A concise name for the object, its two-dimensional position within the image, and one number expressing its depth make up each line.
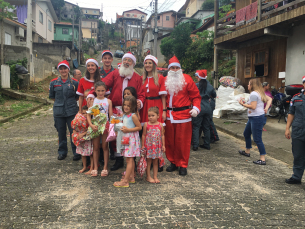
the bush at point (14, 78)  14.15
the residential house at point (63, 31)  42.12
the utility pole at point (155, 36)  18.11
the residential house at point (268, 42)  9.16
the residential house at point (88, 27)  61.59
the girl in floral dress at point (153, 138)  3.98
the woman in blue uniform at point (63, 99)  5.10
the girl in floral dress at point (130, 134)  3.81
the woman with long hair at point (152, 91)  4.45
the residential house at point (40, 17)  23.81
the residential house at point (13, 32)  19.14
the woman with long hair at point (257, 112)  5.24
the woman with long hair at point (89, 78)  4.64
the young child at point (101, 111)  4.20
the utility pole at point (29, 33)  14.95
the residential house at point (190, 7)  38.78
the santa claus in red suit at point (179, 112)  4.47
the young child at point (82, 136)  4.40
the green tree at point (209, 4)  34.59
